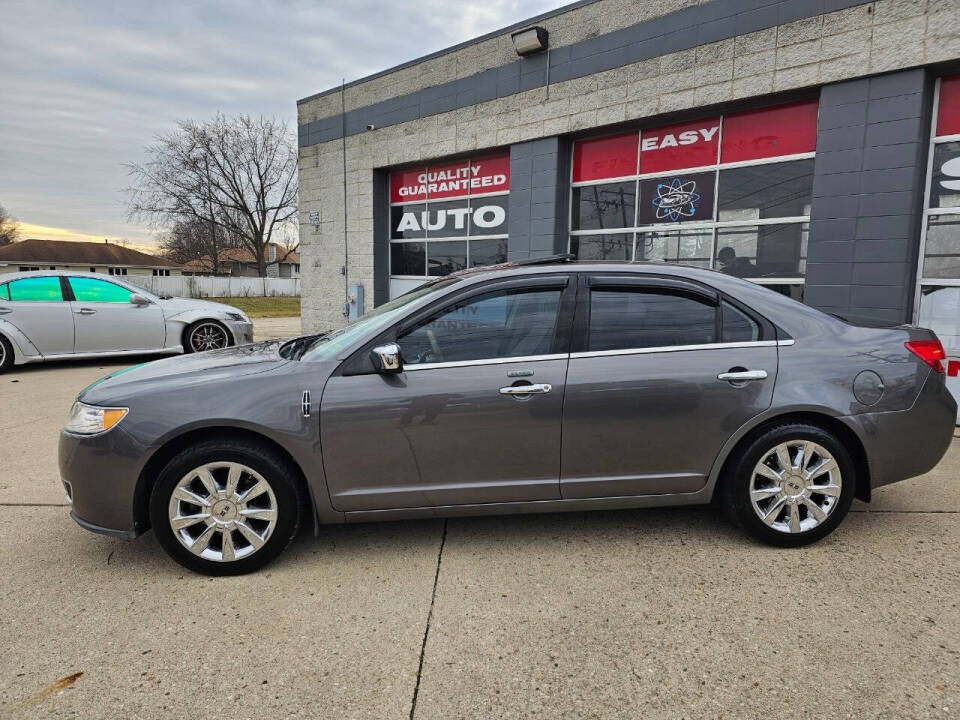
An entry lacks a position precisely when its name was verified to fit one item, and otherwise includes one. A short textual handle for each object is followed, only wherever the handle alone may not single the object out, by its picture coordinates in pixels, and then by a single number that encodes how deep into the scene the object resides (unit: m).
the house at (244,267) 61.97
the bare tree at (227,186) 38.53
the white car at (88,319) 8.70
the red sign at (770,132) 7.36
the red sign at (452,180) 10.62
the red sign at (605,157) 8.95
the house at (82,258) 55.41
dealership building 6.55
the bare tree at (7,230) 72.38
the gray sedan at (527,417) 2.97
